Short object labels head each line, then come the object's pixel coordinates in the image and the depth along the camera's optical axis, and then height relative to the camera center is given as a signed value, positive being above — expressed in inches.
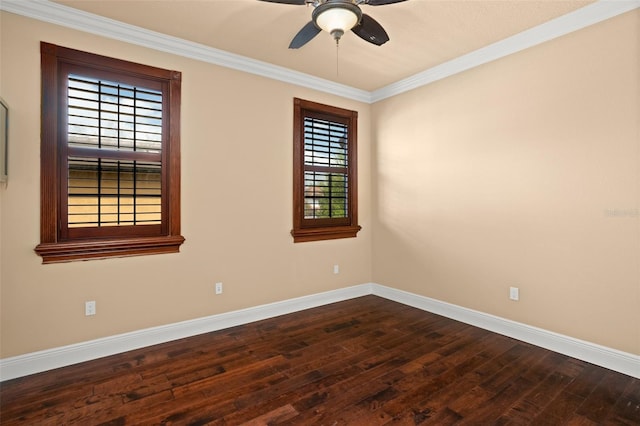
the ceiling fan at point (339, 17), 77.1 +48.3
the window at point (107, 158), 102.9 +18.9
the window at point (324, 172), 158.1 +21.2
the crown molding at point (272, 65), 99.7 +62.6
